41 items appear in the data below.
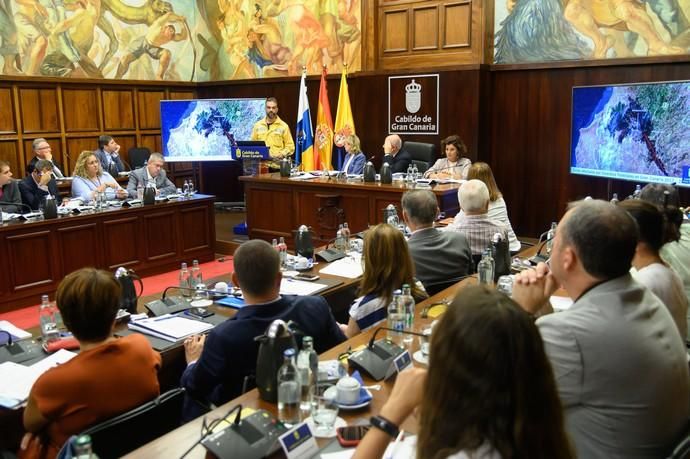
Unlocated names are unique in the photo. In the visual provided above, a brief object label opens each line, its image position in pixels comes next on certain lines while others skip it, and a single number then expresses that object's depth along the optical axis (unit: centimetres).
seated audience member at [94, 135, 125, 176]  948
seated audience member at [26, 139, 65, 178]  802
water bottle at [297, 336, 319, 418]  204
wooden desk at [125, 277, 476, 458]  183
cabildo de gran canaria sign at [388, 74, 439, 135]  891
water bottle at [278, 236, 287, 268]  416
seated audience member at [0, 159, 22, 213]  657
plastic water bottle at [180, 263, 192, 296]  369
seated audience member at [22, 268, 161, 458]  208
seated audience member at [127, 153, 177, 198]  743
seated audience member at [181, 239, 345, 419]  235
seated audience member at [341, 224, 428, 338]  290
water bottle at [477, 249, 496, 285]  347
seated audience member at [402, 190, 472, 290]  363
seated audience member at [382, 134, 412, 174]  822
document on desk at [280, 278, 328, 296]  359
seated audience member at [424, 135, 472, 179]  753
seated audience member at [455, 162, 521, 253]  520
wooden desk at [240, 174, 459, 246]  693
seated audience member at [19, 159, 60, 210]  676
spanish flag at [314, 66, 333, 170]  969
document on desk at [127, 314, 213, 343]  299
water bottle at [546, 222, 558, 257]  409
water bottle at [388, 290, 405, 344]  273
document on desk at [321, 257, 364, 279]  402
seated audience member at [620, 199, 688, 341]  241
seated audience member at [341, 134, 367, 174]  830
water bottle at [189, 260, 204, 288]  368
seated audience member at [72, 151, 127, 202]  716
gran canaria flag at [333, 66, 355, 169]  945
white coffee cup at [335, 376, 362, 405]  202
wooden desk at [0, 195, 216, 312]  580
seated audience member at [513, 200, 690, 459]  164
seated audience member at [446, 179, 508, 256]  423
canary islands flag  962
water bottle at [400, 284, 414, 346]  274
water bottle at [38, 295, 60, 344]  297
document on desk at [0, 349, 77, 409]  237
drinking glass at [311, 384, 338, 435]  191
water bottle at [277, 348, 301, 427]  198
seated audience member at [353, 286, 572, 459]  118
